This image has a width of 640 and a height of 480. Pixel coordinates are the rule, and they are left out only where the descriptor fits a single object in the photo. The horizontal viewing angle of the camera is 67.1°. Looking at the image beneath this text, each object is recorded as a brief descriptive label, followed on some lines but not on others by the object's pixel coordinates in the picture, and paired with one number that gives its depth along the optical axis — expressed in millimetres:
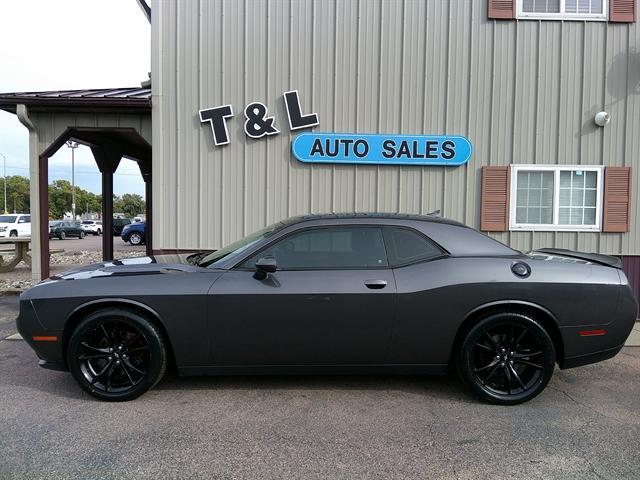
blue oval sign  7094
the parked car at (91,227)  40847
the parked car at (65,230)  31844
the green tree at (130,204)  96631
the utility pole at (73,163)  55506
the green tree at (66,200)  75100
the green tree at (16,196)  76875
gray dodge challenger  3754
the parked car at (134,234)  23766
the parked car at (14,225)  27000
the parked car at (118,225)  36781
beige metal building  7082
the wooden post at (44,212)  7652
